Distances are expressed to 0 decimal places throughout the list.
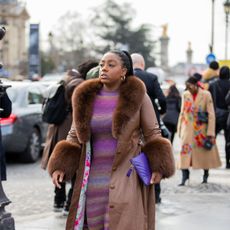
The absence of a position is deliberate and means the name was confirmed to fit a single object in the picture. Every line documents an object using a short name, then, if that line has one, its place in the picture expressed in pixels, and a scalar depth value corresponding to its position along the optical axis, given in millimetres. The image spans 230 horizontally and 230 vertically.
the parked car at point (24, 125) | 15883
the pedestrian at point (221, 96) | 15898
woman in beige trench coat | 12602
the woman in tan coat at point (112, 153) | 6035
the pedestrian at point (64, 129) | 9625
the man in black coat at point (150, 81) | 10188
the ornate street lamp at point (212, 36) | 42606
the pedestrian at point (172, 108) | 16703
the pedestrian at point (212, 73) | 20234
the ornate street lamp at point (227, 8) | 38569
